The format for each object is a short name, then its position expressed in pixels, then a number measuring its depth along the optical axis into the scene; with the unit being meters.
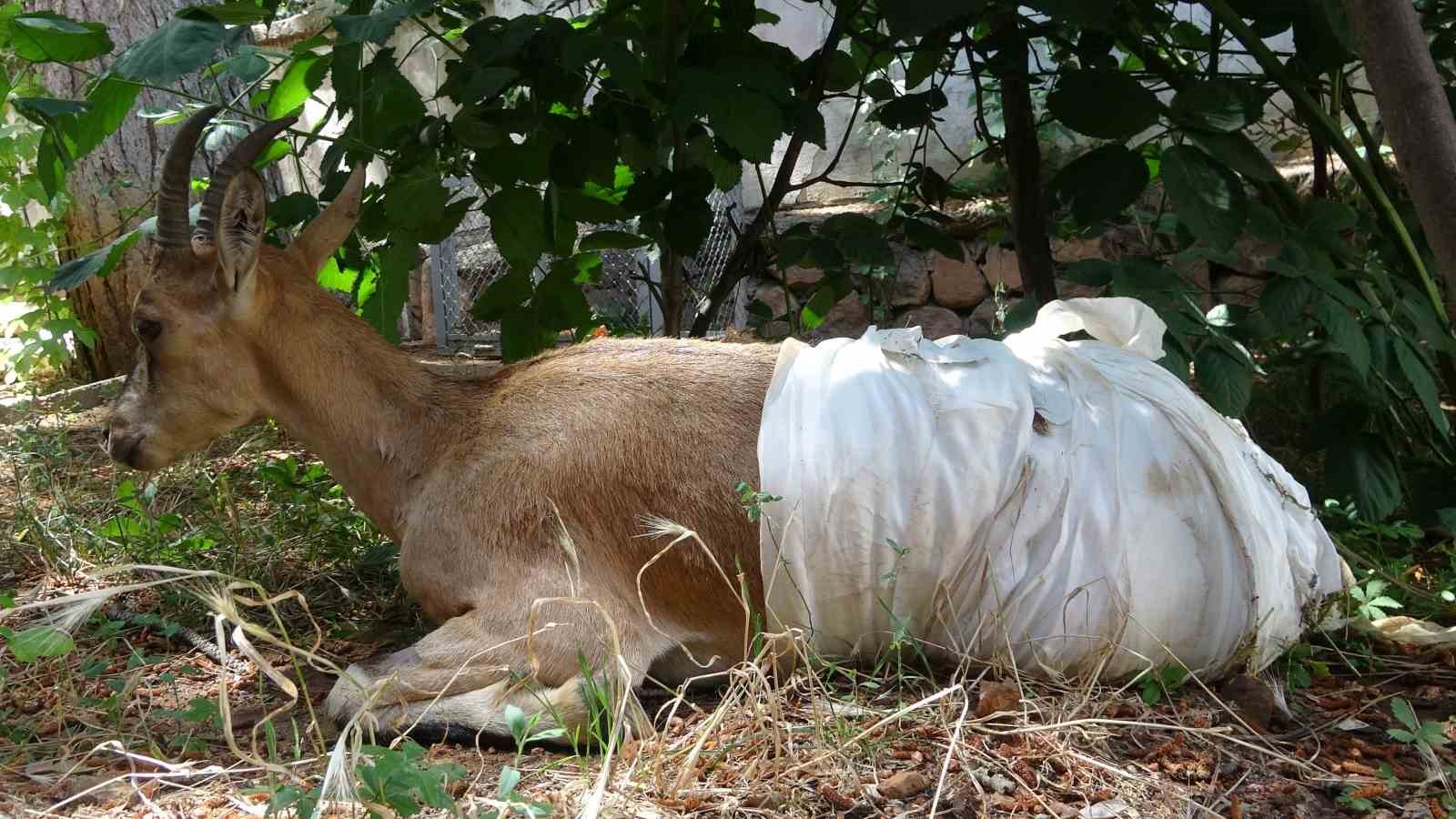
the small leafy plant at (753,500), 3.10
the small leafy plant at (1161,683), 3.14
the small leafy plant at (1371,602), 3.56
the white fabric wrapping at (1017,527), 3.16
